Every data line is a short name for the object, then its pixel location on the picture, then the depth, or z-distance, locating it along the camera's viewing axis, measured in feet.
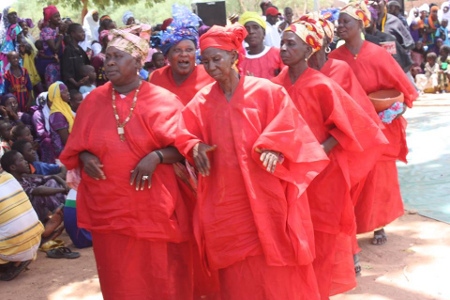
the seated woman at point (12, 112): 30.68
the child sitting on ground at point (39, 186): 23.22
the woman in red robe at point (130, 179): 14.84
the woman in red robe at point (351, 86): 17.15
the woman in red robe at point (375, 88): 20.40
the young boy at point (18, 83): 33.76
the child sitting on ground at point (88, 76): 33.45
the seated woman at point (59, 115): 29.55
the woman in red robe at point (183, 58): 17.24
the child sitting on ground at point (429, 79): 58.85
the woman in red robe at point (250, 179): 13.62
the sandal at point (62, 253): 22.94
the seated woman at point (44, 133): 29.94
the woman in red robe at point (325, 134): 16.17
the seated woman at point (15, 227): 20.31
